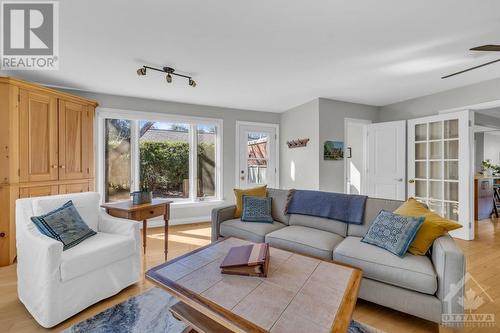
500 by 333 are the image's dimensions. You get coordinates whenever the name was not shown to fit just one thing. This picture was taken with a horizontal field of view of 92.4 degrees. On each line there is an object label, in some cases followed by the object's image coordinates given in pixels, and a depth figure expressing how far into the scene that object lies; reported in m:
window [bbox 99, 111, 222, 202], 4.13
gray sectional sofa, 1.62
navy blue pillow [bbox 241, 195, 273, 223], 2.95
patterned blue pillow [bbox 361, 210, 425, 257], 1.92
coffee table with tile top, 1.11
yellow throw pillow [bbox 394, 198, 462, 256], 1.89
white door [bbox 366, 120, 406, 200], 4.45
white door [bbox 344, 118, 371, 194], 6.18
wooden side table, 2.46
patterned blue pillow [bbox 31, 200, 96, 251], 1.93
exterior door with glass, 5.14
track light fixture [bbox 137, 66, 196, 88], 2.79
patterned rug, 1.70
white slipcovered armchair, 1.72
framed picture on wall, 4.40
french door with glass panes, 3.70
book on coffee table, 1.49
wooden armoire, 2.72
